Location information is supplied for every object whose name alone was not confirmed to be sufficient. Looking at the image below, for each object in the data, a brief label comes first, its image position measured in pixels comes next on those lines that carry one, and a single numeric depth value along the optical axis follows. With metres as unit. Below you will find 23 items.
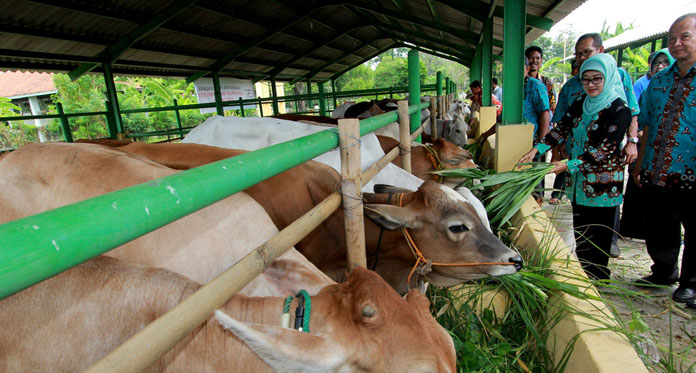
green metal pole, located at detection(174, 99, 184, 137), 9.12
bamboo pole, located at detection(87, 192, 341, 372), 0.65
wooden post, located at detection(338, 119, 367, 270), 1.57
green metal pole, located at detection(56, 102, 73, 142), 6.69
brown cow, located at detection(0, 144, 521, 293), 2.07
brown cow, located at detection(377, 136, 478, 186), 4.12
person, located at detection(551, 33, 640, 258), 3.05
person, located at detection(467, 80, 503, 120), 8.84
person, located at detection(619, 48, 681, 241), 3.90
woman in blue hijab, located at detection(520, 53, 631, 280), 2.81
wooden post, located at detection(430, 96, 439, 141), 6.05
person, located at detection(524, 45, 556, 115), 5.04
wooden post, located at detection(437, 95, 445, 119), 7.88
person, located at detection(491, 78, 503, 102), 9.92
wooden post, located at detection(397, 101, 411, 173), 3.13
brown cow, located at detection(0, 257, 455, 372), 0.98
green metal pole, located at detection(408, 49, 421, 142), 4.35
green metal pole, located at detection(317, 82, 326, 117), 10.34
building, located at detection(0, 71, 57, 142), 21.95
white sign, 11.21
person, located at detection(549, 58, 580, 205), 3.69
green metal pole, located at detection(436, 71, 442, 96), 8.10
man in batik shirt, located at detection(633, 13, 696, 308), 2.71
